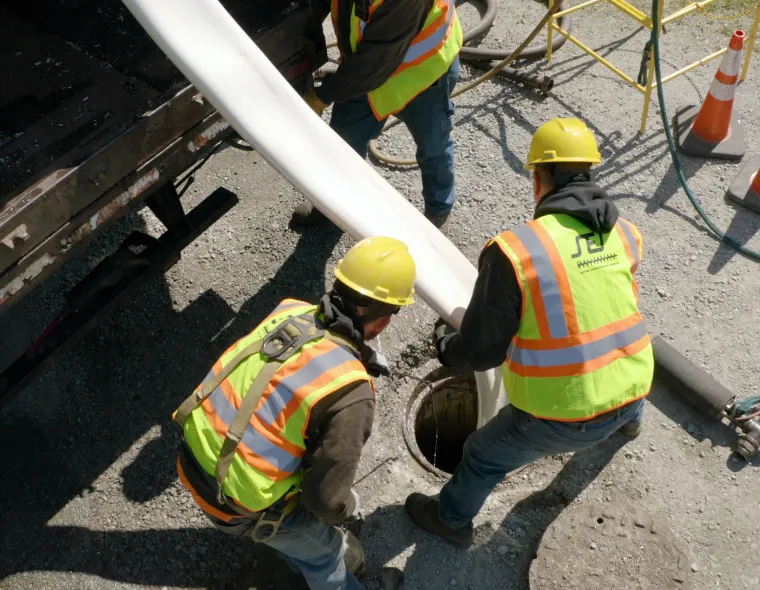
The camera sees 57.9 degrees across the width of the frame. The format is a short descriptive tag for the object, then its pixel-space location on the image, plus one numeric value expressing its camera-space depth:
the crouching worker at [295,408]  2.20
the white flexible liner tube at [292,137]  3.00
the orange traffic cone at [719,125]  4.81
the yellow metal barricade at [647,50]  4.80
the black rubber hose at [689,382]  3.56
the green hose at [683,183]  4.33
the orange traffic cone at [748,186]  4.57
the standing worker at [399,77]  3.32
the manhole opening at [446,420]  3.99
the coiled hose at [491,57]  4.96
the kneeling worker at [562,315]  2.38
